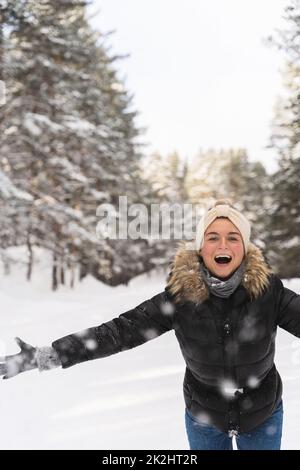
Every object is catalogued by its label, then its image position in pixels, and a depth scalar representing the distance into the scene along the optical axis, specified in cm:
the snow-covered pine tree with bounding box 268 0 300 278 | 1555
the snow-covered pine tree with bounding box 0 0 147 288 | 1834
